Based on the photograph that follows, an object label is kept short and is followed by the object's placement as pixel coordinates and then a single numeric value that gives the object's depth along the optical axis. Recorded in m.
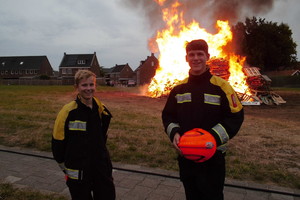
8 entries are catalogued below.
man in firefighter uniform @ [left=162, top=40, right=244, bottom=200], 2.36
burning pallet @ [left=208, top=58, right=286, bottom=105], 16.49
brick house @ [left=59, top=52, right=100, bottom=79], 64.38
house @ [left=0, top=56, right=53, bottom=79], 70.19
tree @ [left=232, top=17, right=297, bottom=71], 38.19
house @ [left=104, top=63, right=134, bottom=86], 80.88
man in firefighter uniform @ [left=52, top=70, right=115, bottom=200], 2.59
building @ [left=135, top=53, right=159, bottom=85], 62.16
